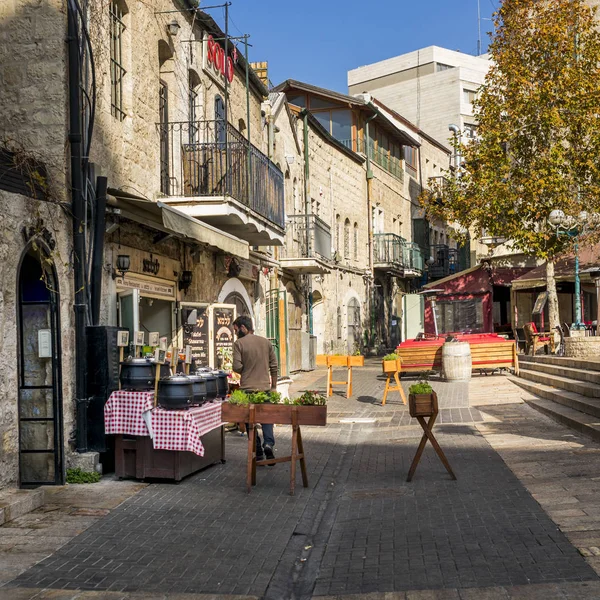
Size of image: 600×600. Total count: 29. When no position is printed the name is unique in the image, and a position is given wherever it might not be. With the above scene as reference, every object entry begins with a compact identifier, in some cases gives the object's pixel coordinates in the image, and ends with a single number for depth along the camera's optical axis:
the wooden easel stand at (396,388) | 15.55
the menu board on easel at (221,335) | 13.48
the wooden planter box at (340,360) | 15.55
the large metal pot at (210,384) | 8.67
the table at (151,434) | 8.04
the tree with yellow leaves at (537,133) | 21.41
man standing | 9.57
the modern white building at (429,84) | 51.59
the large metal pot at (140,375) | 8.36
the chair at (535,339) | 21.06
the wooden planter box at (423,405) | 8.36
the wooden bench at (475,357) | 19.22
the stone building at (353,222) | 24.64
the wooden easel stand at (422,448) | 8.20
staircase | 10.99
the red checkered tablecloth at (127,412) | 8.20
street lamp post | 19.25
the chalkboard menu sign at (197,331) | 12.94
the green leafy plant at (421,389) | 8.43
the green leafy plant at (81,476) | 8.32
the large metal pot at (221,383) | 9.05
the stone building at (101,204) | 8.22
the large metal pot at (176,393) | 8.18
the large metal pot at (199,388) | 8.31
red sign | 14.51
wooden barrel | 18.36
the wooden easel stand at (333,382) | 16.37
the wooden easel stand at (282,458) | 7.85
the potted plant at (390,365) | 15.45
